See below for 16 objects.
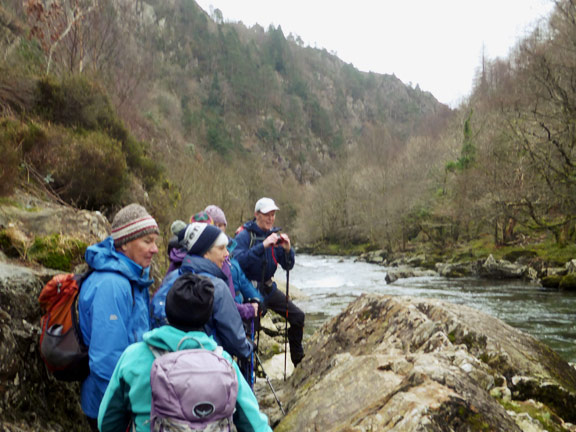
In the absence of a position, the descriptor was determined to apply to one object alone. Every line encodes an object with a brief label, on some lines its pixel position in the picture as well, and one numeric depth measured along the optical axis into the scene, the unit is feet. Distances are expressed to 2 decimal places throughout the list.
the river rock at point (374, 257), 112.16
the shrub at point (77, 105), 35.53
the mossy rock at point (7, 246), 14.21
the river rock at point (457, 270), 72.28
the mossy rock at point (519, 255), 67.52
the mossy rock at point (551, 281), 53.16
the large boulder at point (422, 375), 8.49
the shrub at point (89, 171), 28.50
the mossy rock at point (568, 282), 50.78
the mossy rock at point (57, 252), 14.58
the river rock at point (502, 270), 62.69
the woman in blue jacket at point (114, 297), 7.64
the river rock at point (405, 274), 70.90
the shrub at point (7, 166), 18.81
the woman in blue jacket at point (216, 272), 8.34
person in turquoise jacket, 6.34
